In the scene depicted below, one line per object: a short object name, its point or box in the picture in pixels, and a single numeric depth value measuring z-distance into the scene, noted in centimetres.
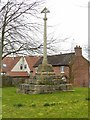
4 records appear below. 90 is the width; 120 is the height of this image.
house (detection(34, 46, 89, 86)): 3818
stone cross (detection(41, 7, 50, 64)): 1597
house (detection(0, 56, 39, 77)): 5057
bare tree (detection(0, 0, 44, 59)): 2239
